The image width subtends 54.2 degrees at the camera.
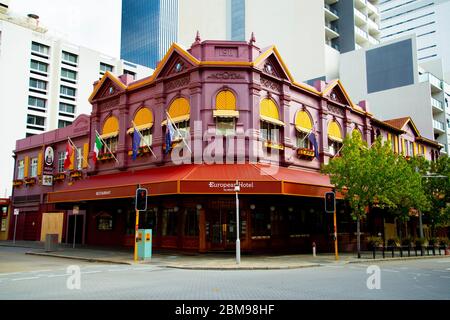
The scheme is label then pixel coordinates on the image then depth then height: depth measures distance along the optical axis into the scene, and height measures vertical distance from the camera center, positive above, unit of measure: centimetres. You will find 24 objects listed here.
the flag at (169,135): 2630 +549
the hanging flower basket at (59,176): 3900 +451
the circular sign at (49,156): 3893 +630
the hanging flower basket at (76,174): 3680 +443
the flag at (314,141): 3069 +604
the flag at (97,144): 3182 +598
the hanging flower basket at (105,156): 3211 +521
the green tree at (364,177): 2638 +309
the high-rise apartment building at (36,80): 7381 +2662
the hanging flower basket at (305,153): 2973 +504
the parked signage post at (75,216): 3024 +95
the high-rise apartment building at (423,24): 8200 +4176
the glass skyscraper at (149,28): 12100 +5533
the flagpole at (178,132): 2614 +581
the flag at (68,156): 3484 +563
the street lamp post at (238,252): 2032 -110
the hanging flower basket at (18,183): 4434 +447
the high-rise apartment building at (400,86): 5641 +1886
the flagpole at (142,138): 2840 +597
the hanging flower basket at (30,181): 4253 +443
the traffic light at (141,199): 2164 +140
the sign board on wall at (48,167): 3897 +532
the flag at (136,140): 2886 +571
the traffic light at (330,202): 2370 +139
